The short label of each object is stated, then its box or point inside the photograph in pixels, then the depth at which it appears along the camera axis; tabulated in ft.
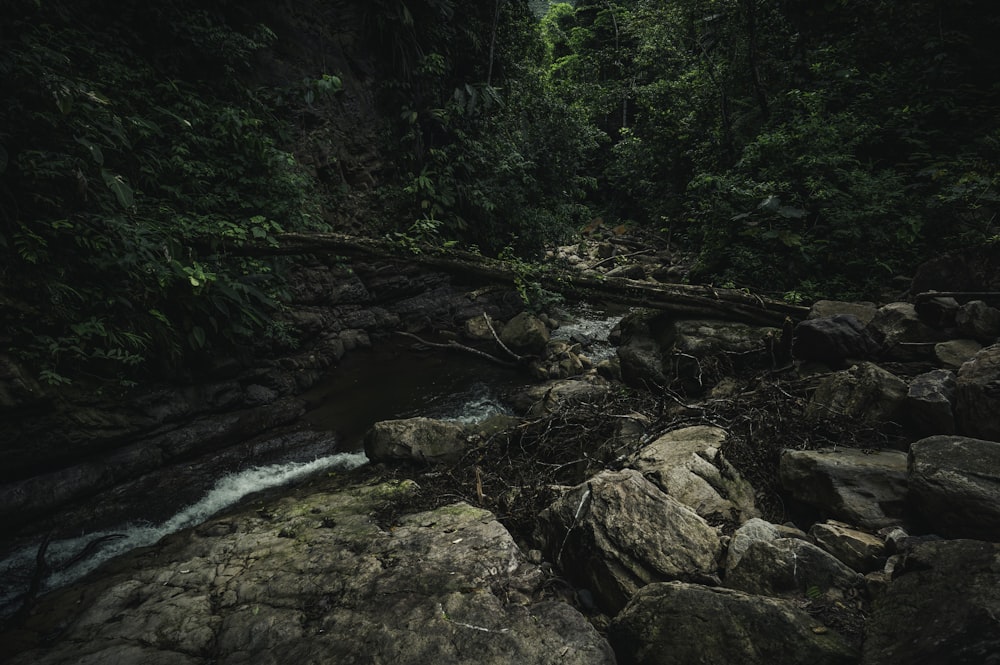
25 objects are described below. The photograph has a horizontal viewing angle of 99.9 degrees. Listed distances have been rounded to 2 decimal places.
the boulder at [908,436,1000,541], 6.50
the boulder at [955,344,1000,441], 8.25
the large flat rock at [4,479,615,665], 7.61
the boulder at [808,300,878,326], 16.19
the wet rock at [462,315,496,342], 32.94
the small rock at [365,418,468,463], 16.63
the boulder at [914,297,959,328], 13.09
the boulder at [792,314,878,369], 13.55
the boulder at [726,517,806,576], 7.98
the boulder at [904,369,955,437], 9.14
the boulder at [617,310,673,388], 19.52
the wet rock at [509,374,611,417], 18.46
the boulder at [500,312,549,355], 30.14
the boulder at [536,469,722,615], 8.13
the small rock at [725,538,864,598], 6.80
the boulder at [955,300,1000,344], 11.84
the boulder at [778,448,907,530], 7.96
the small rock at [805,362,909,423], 10.34
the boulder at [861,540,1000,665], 4.48
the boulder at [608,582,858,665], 5.74
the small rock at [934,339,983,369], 11.62
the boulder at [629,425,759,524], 9.77
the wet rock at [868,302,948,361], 13.08
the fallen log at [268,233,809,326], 18.99
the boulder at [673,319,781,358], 18.07
